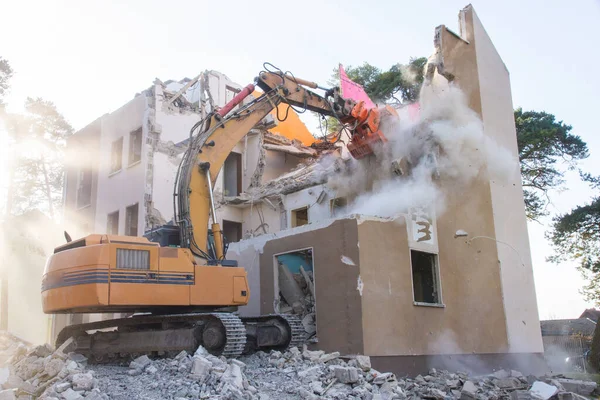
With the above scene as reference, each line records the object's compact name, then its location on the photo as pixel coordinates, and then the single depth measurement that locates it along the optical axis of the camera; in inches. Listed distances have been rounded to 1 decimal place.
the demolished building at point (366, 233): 456.1
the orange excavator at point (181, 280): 365.4
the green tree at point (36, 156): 1069.1
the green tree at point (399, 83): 1045.8
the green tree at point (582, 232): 848.3
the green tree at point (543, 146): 888.3
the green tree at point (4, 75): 970.7
